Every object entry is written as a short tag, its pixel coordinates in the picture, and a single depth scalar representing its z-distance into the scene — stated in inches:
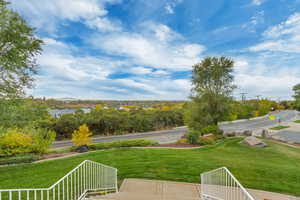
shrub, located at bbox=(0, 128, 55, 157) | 379.6
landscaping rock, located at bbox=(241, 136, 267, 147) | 437.7
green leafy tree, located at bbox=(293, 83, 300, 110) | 1210.6
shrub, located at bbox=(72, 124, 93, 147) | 583.0
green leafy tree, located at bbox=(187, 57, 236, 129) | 540.1
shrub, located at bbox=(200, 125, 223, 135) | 549.7
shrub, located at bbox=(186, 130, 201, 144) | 447.5
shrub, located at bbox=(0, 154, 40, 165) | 326.0
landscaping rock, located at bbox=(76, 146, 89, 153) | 435.5
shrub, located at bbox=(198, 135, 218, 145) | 442.9
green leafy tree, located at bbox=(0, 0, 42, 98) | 233.6
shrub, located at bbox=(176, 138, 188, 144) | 478.6
